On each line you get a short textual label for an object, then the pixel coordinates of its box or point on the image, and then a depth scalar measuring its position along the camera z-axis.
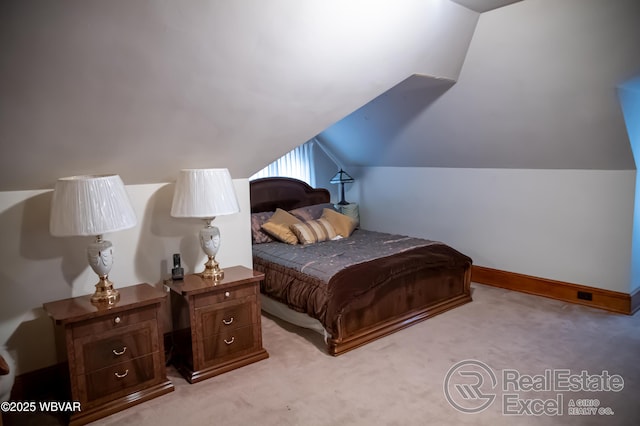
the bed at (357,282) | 3.08
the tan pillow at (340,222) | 4.53
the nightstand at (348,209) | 5.67
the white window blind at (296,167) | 5.18
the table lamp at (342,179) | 5.72
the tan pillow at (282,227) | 4.26
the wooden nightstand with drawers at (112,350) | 2.29
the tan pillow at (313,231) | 4.23
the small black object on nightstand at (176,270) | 2.94
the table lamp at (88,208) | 2.23
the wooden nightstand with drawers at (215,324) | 2.70
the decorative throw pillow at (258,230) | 4.32
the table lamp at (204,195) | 2.72
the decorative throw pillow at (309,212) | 4.69
